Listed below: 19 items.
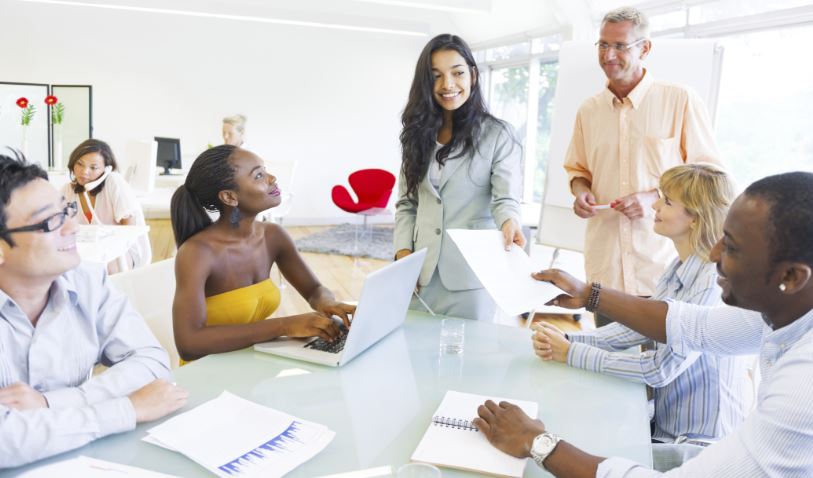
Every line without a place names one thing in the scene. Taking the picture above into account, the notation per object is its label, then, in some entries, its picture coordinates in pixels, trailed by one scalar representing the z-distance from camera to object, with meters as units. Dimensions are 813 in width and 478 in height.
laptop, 1.52
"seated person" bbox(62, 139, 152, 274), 3.72
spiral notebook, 1.10
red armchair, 7.29
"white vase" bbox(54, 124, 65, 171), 6.03
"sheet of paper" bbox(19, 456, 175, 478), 1.05
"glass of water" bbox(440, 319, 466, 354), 1.72
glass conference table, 1.15
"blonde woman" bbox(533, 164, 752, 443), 1.57
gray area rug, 7.02
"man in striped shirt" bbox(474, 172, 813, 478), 0.93
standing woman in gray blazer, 2.09
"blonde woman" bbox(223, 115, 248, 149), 6.33
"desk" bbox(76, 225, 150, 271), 2.99
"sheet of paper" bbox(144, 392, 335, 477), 1.09
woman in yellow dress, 1.75
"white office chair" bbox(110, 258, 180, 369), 1.91
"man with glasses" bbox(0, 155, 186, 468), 1.16
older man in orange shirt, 2.38
